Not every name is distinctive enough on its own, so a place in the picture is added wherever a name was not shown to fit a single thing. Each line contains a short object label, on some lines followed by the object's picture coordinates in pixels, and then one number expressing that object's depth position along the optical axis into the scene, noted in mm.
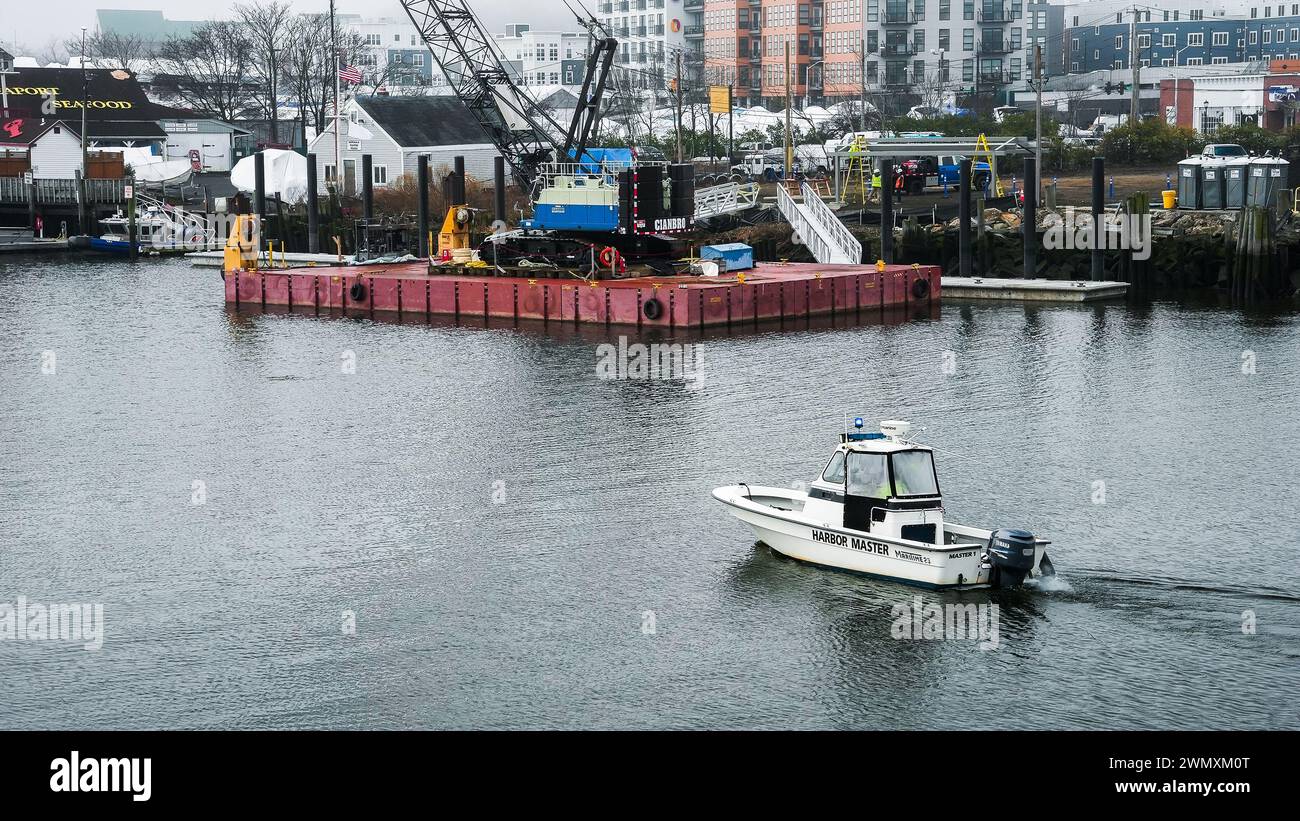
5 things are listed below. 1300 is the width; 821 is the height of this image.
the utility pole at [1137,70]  102169
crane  70500
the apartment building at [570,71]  193000
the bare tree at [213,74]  159625
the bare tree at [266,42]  153300
